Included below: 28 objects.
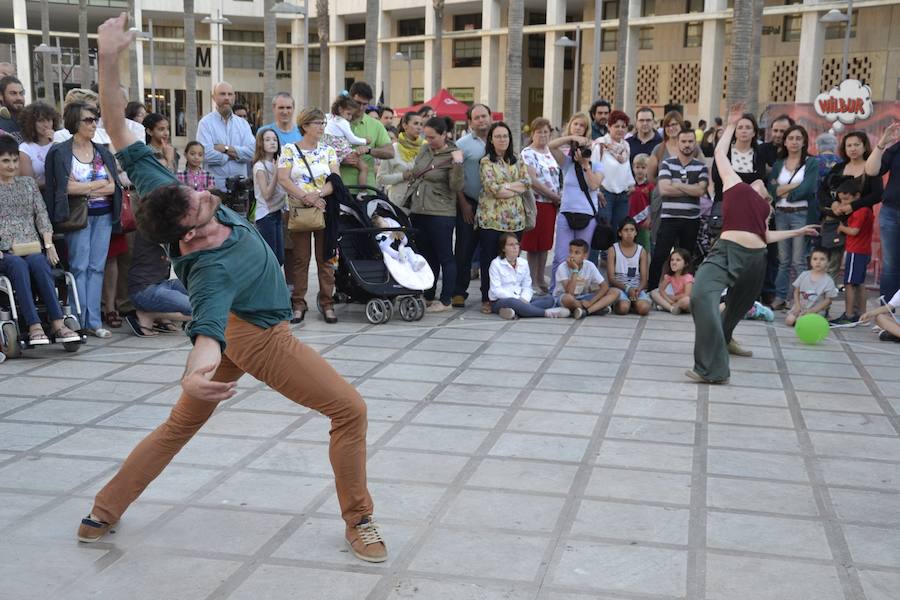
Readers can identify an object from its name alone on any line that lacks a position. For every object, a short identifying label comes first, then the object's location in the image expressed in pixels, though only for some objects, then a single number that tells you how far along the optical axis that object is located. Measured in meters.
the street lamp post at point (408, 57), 45.09
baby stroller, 9.59
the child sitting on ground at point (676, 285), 10.40
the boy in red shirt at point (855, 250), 10.08
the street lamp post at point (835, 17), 27.13
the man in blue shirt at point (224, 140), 10.71
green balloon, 8.92
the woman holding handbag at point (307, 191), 9.27
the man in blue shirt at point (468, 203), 10.61
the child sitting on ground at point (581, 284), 10.20
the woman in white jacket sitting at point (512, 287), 10.02
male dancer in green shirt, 3.88
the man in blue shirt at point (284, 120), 9.94
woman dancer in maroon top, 7.45
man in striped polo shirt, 10.58
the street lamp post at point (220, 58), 53.12
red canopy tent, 27.16
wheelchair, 7.77
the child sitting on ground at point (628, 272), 10.34
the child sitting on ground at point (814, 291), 9.83
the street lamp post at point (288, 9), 27.81
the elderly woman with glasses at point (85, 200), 8.31
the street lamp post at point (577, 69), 42.09
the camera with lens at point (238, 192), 10.31
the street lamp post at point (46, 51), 32.88
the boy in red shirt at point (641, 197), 11.70
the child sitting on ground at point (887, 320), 9.20
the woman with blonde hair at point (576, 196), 10.56
